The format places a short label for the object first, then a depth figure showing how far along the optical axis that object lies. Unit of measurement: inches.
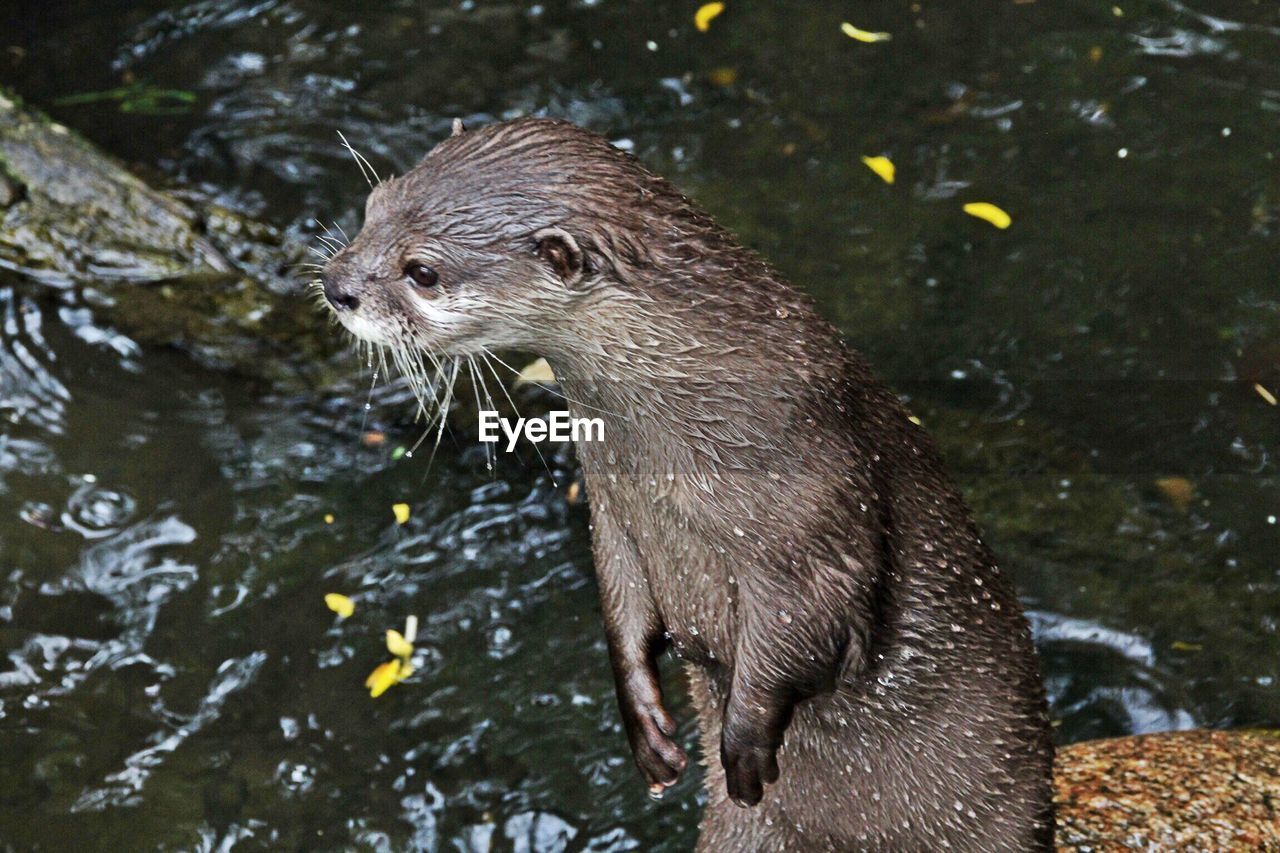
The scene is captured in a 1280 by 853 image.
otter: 92.9
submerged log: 183.2
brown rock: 120.1
